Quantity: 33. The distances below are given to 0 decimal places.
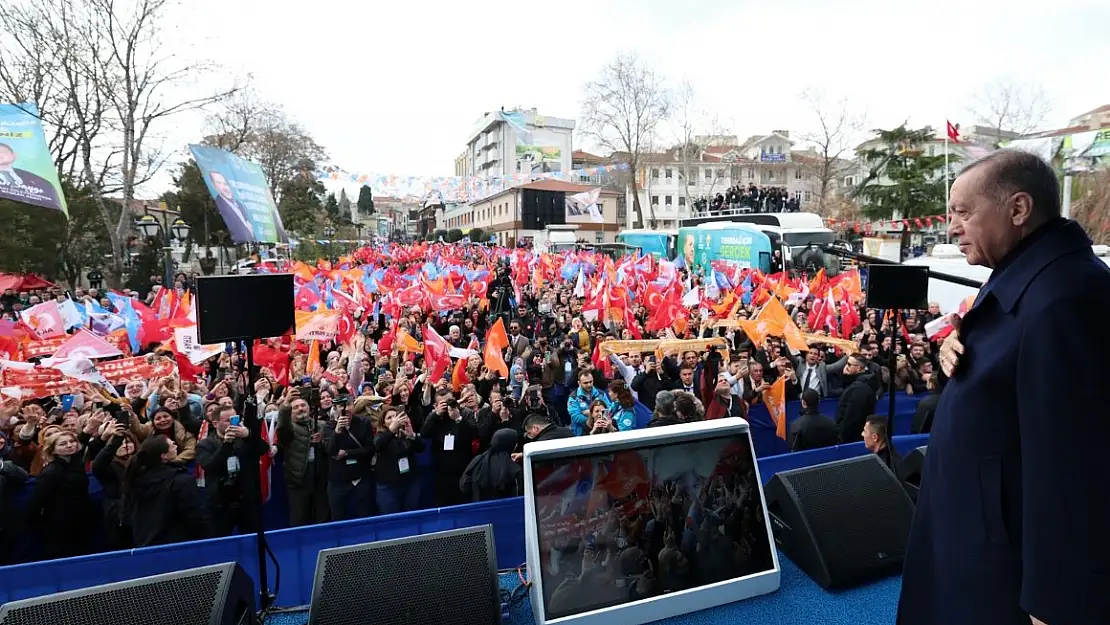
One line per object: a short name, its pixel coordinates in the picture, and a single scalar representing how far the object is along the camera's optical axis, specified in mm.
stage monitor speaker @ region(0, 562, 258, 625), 2344
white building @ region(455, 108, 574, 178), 81125
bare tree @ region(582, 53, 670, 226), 45312
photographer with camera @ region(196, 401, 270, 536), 5504
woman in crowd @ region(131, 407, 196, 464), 6031
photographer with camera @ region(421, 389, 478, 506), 6609
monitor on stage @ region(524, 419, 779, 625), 2682
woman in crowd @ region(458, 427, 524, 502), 5508
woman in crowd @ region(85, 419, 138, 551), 5402
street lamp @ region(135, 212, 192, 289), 15570
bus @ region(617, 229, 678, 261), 35406
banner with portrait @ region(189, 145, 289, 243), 11202
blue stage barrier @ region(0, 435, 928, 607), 3551
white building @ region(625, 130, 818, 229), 75375
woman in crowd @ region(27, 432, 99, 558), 5117
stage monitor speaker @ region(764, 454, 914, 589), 3033
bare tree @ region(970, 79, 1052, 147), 38375
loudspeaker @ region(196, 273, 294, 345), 3531
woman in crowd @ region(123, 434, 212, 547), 4812
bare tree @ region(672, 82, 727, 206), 45875
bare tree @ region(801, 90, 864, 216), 45625
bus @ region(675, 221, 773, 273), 25016
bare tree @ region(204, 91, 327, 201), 27875
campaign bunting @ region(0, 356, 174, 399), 6711
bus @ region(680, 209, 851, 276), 23906
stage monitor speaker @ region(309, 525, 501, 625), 2516
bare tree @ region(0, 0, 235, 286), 17391
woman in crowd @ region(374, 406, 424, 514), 5996
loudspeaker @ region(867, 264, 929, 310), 4932
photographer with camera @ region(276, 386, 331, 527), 6098
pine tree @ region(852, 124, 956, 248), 37906
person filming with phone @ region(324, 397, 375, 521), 5941
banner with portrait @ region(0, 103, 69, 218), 11797
